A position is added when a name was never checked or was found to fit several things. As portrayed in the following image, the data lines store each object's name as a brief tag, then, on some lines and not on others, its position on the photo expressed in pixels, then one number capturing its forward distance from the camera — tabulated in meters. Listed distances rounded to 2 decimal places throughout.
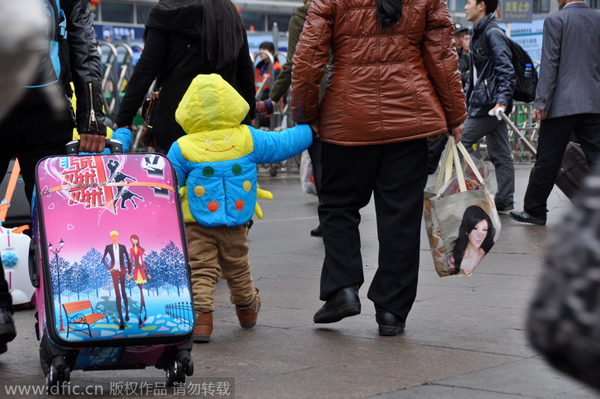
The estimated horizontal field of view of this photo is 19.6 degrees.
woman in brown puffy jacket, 8.32
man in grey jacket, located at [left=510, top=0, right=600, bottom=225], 14.46
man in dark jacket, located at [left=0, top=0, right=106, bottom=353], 7.40
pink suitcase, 6.19
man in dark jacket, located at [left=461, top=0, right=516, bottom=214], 16.52
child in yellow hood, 8.31
